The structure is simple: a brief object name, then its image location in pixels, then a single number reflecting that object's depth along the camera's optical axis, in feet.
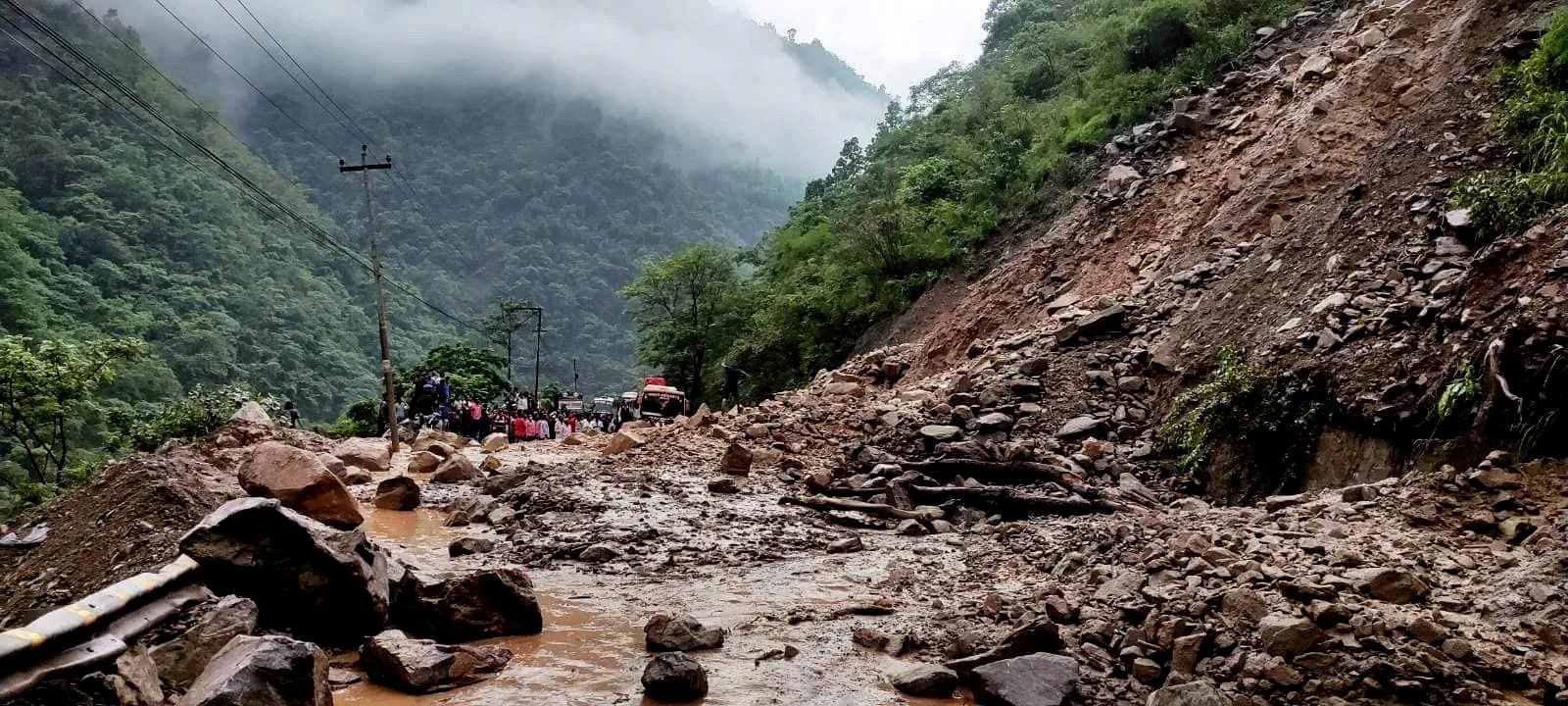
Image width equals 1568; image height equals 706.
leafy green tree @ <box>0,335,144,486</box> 54.19
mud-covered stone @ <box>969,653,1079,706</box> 14.73
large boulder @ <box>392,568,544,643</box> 18.67
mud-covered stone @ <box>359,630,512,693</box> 15.47
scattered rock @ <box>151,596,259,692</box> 13.64
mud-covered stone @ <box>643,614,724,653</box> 18.45
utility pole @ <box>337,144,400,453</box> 60.64
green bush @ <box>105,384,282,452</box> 45.68
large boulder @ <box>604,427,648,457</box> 54.36
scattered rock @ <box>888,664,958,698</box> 15.76
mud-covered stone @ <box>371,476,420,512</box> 38.37
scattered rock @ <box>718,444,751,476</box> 42.96
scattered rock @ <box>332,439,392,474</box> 50.44
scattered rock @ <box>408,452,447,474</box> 49.70
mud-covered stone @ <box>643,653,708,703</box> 15.39
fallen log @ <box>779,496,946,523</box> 32.89
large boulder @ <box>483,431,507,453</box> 67.15
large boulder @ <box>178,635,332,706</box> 11.96
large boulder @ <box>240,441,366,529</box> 26.09
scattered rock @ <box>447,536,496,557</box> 28.71
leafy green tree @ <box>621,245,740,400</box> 144.77
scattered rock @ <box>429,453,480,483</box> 47.11
